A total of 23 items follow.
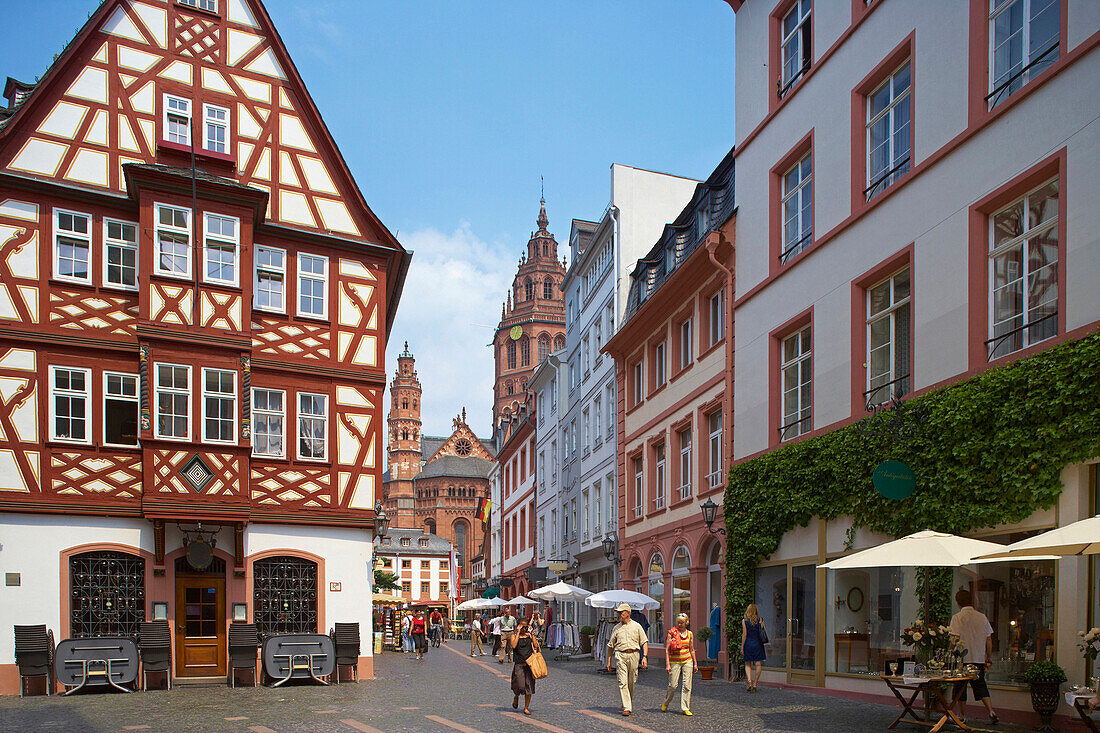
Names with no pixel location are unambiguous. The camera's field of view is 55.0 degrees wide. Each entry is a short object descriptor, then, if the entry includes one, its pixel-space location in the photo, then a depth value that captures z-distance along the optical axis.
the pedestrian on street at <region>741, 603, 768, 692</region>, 18.48
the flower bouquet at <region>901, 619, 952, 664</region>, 12.34
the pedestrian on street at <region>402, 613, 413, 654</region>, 39.97
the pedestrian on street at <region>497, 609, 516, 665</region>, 30.03
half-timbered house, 19.58
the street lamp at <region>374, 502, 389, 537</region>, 22.67
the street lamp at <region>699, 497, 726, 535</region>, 22.56
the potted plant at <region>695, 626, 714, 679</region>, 21.69
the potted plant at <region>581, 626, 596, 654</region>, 32.34
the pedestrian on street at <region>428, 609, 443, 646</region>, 49.50
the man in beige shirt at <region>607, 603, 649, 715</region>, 14.48
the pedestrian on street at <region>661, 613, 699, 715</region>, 14.95
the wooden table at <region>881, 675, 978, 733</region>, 11.76
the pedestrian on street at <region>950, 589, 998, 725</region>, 12.74
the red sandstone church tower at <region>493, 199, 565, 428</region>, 131.75
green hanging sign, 14.72
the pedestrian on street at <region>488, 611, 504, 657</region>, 35.56
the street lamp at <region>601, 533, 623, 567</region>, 32.06
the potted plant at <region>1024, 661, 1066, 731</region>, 11.58
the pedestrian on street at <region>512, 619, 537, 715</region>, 14.87
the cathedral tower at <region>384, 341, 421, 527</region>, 144.75
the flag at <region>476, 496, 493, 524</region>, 73.38
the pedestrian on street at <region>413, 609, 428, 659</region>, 36.91
